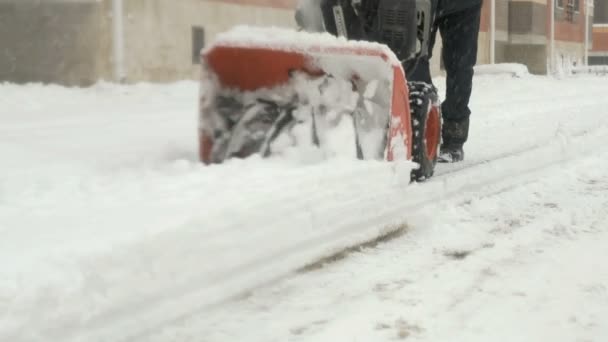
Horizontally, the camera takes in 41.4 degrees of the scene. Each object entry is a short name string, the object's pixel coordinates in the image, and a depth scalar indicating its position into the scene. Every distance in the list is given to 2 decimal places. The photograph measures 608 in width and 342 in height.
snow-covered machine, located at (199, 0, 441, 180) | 3.35
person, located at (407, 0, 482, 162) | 5.03
